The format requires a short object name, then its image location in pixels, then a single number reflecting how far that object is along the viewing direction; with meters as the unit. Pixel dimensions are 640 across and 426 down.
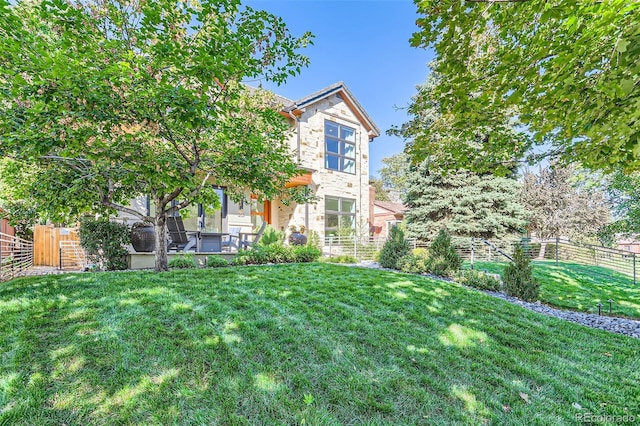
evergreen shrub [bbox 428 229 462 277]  7.81
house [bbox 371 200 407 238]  26.25
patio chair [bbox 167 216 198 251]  8.26
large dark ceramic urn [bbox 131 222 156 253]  7.05
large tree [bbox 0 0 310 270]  3.52
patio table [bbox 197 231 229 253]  8.34
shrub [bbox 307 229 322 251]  12.62
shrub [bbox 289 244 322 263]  8.68
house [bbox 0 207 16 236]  9.91
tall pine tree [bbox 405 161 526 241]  14.59
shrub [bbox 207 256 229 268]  7.18
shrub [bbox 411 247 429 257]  8.46
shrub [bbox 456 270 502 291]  7.06
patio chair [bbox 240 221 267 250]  9.31
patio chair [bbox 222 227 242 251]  9.68
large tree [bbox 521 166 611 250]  19.89
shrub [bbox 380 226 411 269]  8.65
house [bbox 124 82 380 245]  13.33
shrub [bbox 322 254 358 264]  9.99
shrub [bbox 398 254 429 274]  8.03
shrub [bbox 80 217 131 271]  6.43
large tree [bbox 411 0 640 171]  2.44
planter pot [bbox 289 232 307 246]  11.95
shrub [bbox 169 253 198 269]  6.79
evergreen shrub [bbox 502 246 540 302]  6.49
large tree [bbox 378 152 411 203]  34.28
